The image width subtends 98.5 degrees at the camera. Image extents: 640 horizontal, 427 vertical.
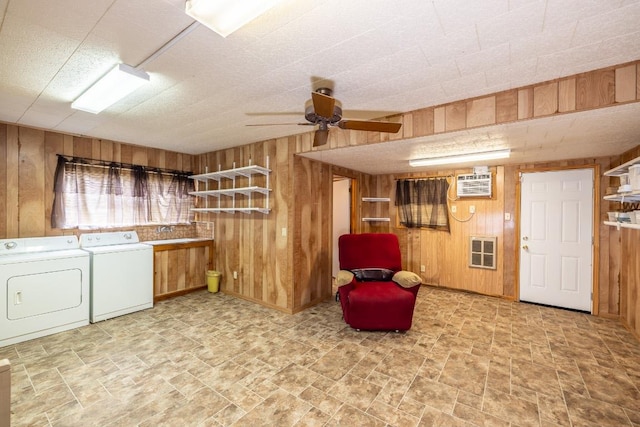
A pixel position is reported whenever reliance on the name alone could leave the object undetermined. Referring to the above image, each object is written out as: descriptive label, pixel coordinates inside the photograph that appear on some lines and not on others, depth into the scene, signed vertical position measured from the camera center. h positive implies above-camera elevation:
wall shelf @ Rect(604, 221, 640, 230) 2.50 -0.12
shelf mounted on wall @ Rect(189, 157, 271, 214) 3.96 +0.32
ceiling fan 2.25 +0.74
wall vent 4.49 -0.67
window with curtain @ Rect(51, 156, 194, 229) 3.74 +0.22
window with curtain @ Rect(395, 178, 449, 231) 4.93 +0.16
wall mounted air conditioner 4.48 +0.44
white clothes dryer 2.86 -0.87
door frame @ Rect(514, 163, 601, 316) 3.71 -0.41
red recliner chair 3.14 -0.93
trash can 4.65 -1.18
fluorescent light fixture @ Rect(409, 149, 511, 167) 3.52 +0.74
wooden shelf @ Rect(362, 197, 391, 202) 5.51 +0.24
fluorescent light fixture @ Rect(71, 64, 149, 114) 2.01 +0.99
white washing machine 3.46 -0.85
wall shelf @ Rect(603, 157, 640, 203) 2.43 +0.17
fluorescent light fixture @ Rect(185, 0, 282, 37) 1.27 +0.95
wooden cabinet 4.24 -0.91
